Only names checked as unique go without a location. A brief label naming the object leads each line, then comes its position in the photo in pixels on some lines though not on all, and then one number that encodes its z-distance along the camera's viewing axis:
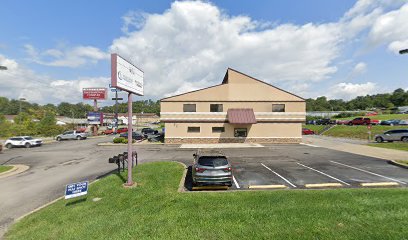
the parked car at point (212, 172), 9.27
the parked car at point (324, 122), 56.31
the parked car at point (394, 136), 26.20
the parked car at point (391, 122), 44.15
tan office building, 28.91
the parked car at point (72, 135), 38.61
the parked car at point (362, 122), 46.12
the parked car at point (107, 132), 53.18
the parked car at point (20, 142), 28.81
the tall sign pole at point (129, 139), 9.80
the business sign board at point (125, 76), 8.54
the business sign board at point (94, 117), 47.34
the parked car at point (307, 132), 44.76
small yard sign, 7.90
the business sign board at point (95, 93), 52.69
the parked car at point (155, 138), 31.95
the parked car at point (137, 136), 34.94
